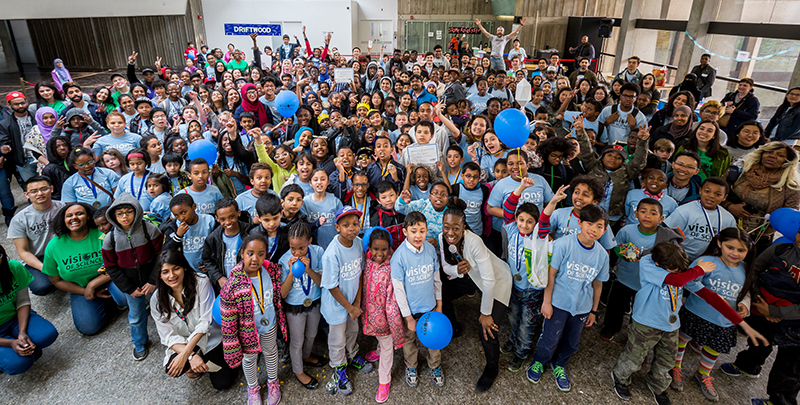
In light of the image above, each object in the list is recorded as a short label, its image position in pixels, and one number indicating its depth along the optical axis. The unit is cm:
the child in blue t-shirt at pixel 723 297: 275
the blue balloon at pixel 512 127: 344
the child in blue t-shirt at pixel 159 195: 367
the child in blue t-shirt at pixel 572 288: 283
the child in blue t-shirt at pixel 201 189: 364
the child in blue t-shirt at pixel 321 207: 342
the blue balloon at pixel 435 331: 260
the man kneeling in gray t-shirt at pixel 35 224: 362
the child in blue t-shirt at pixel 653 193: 345
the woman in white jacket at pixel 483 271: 289
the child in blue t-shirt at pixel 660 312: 267
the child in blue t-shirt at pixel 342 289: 282
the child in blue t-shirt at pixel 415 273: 280
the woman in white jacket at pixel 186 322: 279
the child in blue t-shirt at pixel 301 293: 283
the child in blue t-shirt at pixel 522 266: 294
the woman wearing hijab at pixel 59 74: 835
